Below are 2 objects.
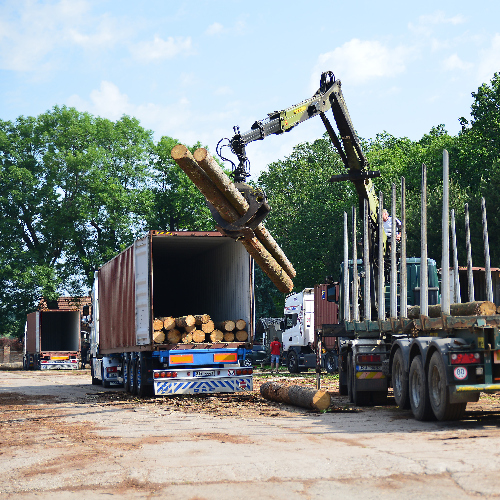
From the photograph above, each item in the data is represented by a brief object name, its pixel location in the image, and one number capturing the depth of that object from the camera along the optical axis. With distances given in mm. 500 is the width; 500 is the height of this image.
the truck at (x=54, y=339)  41812
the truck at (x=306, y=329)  28734
